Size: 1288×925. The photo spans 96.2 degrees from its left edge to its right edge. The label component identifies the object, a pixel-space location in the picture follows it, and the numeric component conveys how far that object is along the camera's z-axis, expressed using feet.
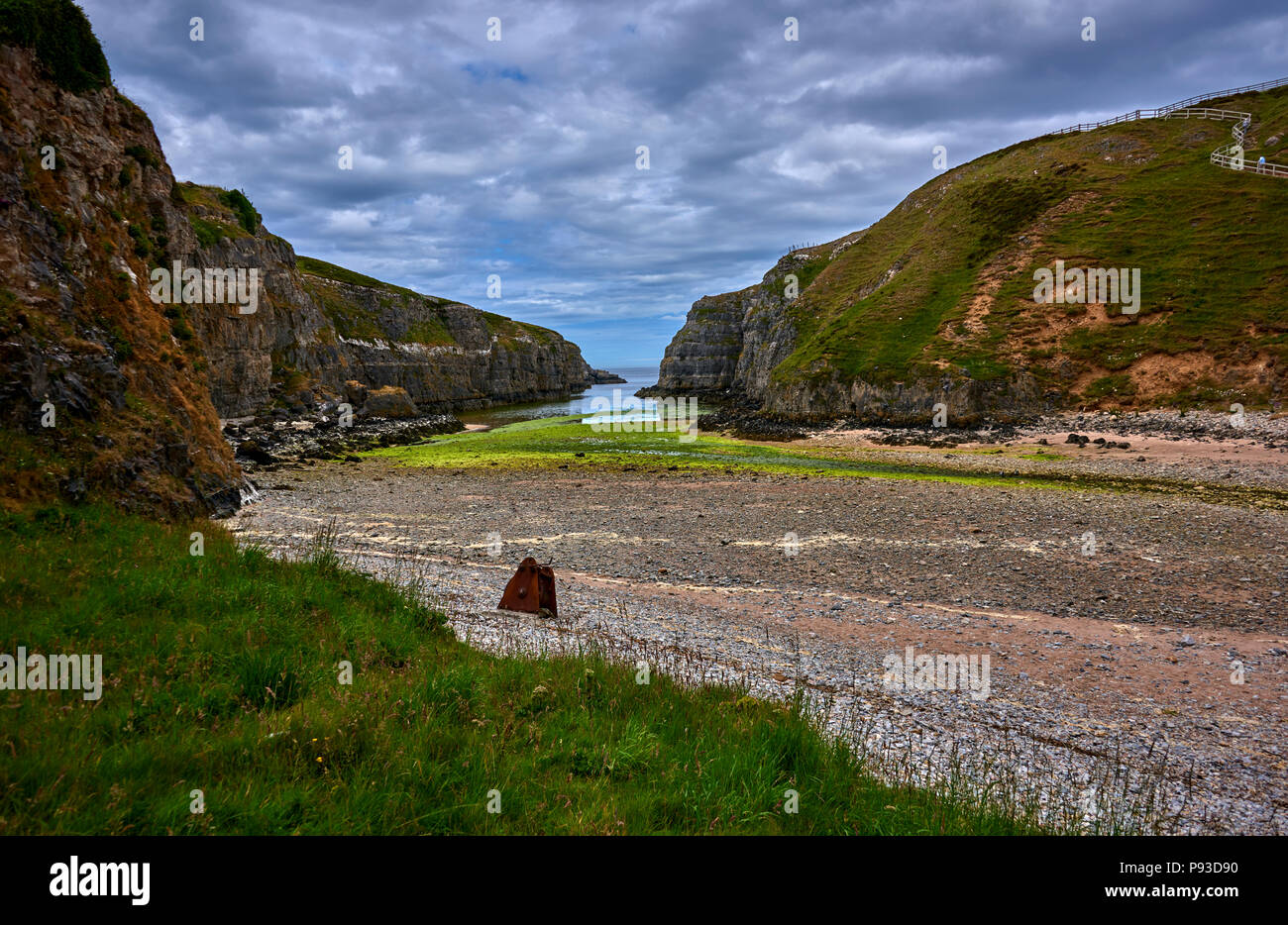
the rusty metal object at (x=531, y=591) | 45.70
